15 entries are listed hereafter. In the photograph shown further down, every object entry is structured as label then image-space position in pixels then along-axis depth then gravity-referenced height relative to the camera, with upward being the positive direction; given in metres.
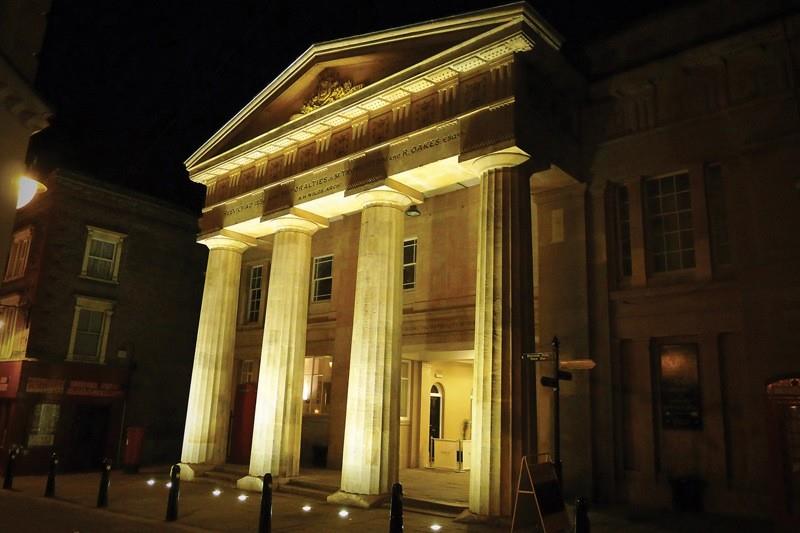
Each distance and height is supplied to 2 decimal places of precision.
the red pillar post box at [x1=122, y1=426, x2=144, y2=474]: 17.89 -1.91
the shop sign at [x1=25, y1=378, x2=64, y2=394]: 18.59 -0.10
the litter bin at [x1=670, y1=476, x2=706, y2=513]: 10.66 -1.55
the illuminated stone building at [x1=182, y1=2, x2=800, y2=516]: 10.65 +3.50
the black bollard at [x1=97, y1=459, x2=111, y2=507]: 11.94 -2.02
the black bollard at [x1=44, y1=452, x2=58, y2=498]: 13.37 -2.22
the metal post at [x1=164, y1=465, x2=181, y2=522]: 10.30 -1.89
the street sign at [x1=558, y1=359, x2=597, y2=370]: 8.84 +0.58
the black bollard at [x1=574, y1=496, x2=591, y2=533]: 6.55 -1.23
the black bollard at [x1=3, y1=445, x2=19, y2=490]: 14.52 -2.17
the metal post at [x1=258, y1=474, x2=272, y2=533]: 8.73 -1.74
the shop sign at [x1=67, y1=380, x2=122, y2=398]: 19.48 -0.15
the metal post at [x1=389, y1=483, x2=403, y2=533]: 7.68 -1.49
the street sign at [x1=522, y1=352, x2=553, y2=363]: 9.16 +0.70
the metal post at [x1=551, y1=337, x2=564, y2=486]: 8.18 -0.28
